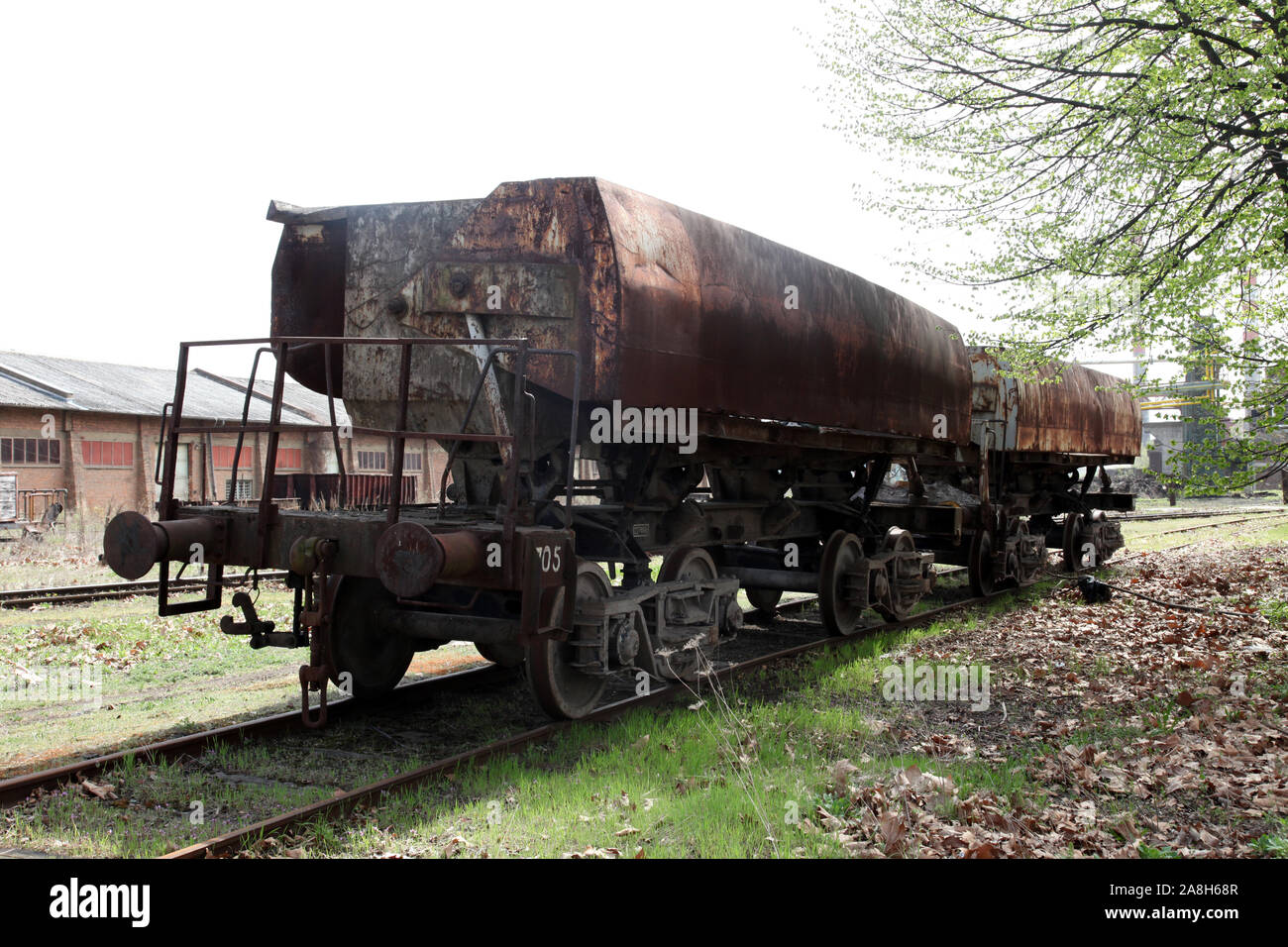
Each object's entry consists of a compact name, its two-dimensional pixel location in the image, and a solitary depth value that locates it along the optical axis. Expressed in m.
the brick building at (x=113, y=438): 25.05
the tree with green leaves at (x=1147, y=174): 8.44
